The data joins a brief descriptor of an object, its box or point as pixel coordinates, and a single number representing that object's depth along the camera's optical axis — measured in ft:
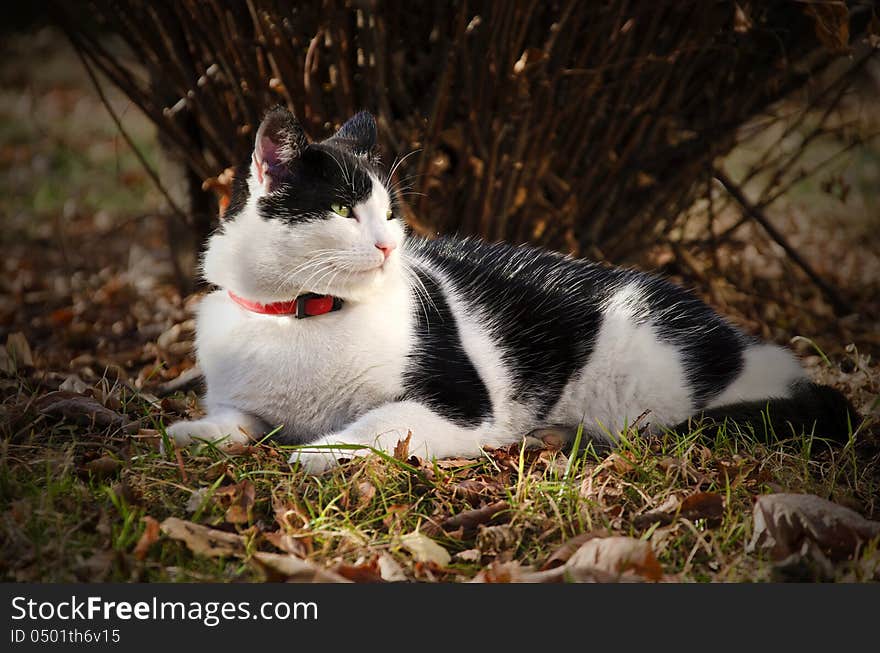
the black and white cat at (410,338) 7.44
